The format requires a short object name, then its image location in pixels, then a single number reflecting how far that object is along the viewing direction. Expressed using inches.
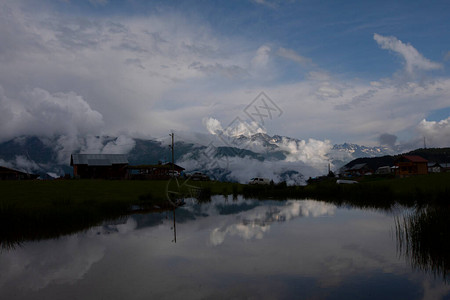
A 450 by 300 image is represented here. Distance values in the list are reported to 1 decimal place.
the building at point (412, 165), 3777.1
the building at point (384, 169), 6151.6
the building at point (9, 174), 3315.0
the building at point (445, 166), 5206.7
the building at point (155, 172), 3051.2
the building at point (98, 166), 3304.6
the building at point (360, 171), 6443.9
